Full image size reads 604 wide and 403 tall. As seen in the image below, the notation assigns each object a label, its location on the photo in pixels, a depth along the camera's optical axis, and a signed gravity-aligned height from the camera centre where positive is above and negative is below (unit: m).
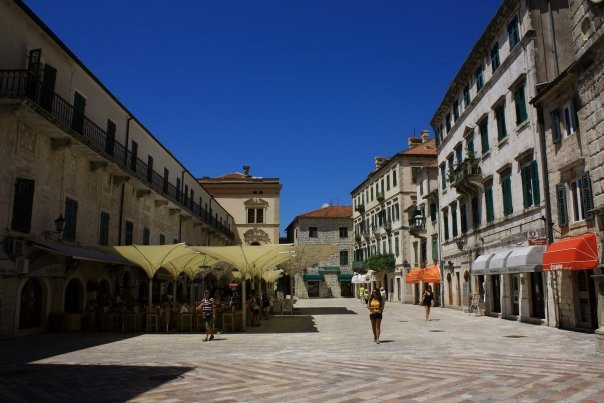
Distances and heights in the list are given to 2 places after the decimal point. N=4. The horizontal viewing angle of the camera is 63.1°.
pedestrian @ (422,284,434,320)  22.36 -0.81
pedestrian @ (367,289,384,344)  13.88 -0.77
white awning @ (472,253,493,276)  22.67 +0.83
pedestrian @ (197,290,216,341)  15.24 -0.95
